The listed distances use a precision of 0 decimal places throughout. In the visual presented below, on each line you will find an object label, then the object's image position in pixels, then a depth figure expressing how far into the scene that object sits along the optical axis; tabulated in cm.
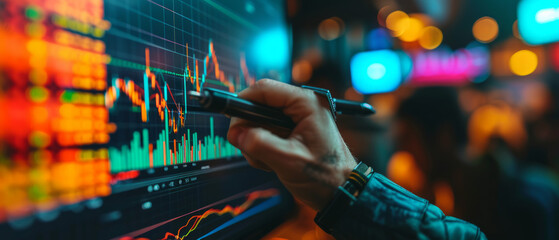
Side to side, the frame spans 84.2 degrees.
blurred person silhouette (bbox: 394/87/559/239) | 175
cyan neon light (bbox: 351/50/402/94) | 231
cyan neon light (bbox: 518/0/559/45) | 179
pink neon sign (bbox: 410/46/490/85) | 225
